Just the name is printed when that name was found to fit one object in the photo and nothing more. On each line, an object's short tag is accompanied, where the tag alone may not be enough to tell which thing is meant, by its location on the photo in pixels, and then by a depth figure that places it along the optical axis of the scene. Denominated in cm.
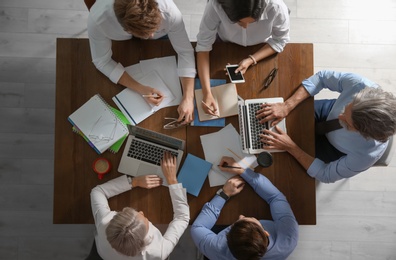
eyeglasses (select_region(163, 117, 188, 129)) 191
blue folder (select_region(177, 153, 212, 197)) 189
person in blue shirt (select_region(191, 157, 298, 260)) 183
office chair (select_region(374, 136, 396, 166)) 189
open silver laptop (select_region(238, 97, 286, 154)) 190
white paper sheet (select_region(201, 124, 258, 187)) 190
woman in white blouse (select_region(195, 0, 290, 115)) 176
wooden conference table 188
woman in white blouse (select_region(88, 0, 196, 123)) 154
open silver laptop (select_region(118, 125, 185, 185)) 189
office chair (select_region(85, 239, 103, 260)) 206
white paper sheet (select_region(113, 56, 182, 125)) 191
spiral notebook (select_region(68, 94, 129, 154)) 187
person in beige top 170
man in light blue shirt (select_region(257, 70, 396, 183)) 168
